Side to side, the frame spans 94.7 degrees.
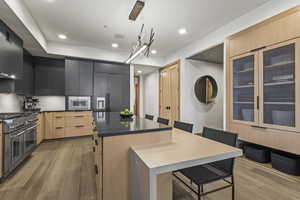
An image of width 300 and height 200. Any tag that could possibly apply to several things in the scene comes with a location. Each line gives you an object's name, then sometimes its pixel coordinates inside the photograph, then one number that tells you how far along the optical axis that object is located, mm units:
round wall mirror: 4734
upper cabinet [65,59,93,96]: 4383
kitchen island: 1317
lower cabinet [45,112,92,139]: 3994
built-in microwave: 4398
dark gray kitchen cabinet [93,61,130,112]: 4739
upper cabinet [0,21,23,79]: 2433
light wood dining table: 987
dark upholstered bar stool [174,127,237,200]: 1339
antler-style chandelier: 2501
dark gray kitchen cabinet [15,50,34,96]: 3262
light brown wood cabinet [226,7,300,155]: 2104
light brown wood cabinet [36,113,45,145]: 3539
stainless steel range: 2069
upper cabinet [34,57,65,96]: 4246
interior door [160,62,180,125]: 4871
